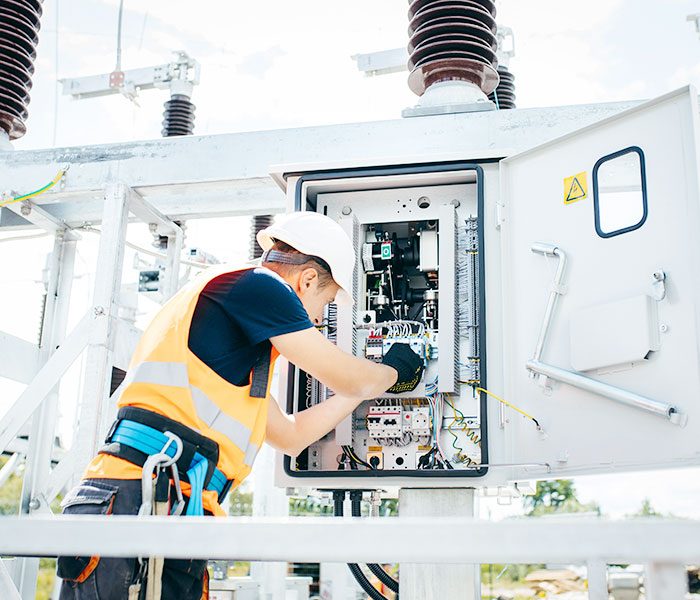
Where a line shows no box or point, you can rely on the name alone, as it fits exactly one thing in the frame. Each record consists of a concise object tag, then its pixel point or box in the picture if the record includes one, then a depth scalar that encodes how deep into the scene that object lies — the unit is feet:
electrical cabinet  8.49
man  6.29
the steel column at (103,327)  11.62
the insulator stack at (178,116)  19.02
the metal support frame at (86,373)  11.76
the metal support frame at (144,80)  18.99
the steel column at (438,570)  9.54
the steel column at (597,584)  5.58
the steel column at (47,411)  12.87
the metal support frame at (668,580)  2.95
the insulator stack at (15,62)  14.22
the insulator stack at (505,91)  18.07
